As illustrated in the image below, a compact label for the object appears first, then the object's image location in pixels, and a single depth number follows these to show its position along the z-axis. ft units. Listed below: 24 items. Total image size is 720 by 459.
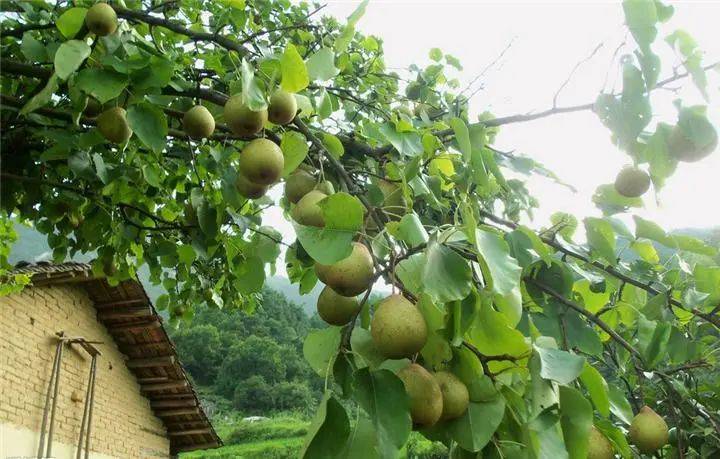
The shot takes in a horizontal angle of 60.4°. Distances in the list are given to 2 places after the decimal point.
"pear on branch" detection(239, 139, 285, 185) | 5.56
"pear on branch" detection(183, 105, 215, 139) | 7.24
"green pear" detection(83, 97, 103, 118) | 7.84
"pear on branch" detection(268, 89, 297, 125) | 5.48
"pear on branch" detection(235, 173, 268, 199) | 6.31
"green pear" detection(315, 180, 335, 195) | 5.53
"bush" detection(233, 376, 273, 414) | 115.24
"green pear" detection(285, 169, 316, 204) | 5.98
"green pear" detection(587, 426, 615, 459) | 4.10
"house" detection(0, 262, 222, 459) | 24.12
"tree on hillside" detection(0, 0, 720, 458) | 3.86
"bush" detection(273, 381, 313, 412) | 115.85
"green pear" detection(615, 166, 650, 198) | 5.42
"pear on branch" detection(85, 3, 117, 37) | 6.39
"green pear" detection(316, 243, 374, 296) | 4.15
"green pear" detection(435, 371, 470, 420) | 3.99
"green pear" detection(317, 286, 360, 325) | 4.72
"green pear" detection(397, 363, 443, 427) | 3.85
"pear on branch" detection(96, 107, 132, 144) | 7.04
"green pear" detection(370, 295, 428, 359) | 3.90
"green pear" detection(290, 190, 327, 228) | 4.98
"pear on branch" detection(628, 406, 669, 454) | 5.31
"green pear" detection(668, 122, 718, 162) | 4.41
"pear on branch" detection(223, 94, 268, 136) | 5.56
